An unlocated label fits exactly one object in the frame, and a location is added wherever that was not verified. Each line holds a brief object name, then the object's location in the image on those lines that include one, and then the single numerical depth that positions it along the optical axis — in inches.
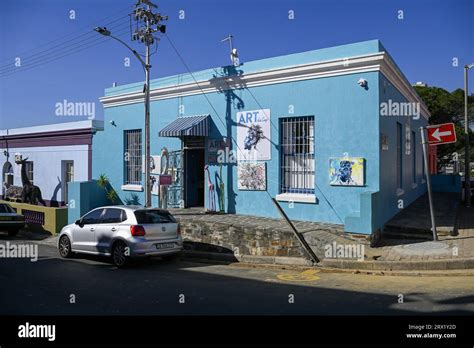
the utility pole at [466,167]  710.5
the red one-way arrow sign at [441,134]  400.8
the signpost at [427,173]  400.8
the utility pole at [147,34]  561.9
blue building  451.2
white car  399.5
